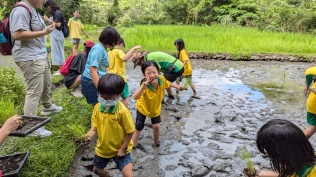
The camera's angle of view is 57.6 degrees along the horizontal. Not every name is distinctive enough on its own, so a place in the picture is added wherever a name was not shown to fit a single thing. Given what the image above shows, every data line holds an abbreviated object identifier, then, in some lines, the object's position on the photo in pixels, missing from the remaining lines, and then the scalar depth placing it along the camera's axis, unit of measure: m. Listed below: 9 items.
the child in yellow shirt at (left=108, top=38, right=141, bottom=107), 4.16
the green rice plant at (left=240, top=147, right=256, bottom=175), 2.37
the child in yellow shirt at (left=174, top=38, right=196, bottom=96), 5.79
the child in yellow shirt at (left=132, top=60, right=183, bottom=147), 3.37
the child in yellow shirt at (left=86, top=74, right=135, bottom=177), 2.50
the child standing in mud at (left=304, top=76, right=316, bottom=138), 3.31
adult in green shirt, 4.93
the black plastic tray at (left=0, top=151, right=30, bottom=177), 2.75
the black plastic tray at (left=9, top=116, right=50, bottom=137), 2.77
